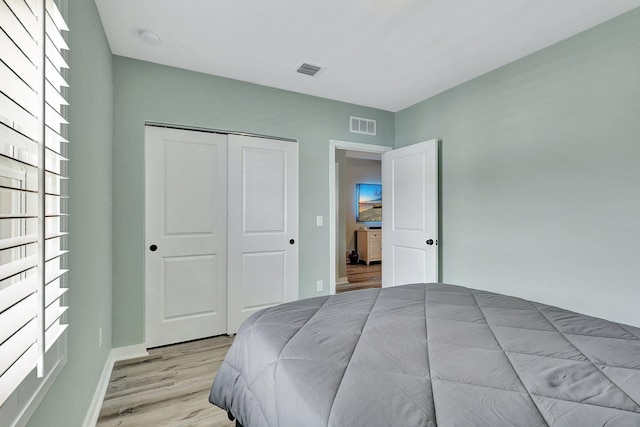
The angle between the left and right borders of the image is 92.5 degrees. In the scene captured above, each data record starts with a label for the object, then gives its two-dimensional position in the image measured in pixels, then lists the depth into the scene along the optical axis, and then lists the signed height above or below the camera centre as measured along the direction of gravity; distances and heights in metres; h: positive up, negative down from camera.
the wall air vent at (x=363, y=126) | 3.72 +1.08
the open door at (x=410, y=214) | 3.26 -0.01
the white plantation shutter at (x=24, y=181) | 0.73 +0.09
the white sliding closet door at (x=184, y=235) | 2.70 -0.21
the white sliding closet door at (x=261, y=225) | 3.03 -0.13
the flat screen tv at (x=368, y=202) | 7.46 +0.27
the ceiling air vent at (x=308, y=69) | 2.75 +1.32
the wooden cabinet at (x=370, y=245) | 7.02 -0.75
